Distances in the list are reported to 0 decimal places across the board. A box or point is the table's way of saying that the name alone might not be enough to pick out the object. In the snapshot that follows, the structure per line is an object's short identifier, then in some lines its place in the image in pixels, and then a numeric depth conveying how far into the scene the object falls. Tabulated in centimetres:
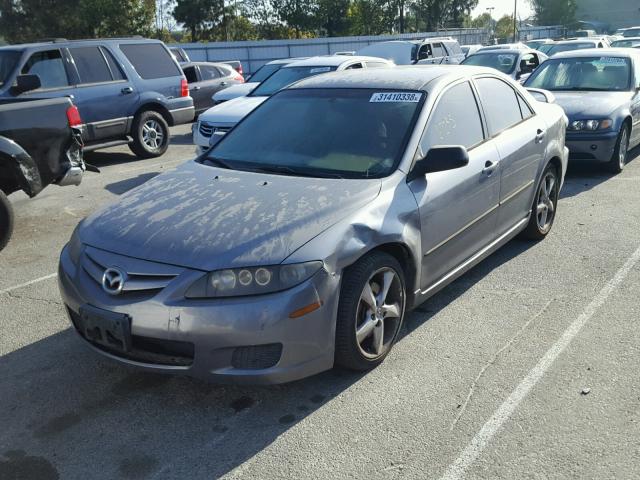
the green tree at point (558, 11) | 8081
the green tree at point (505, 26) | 7901
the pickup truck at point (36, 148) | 630
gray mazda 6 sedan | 328
